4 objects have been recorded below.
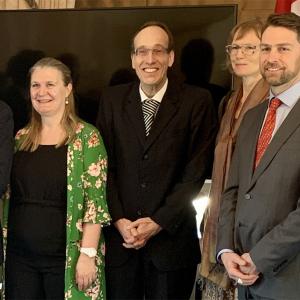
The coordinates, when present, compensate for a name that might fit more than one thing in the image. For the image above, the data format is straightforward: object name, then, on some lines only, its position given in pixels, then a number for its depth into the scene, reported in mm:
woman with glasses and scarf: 2330
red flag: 2803
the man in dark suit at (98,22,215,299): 2363
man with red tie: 1842
